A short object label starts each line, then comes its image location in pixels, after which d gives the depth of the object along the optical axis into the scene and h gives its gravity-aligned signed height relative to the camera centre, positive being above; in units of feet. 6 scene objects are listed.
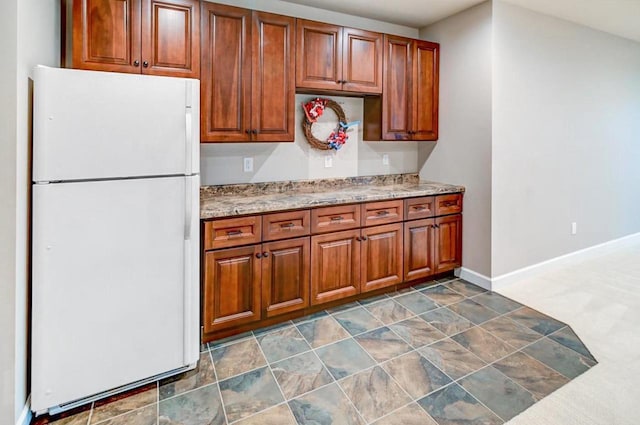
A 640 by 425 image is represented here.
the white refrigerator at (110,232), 5.67 -0.43
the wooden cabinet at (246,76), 8.39 +3.07
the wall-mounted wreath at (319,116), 10.72 +2.50
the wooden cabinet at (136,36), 7.18 +3.42
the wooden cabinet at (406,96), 11.08 +3.43
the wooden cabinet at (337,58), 9.59 +4.01
